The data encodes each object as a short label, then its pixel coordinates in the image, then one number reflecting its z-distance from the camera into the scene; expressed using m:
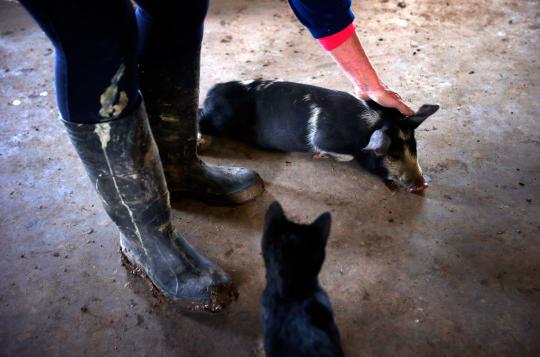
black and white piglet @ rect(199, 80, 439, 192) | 1.82
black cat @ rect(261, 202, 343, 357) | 0.98
